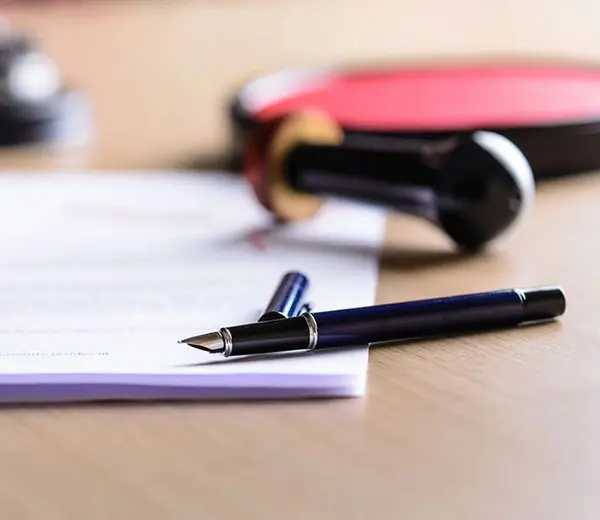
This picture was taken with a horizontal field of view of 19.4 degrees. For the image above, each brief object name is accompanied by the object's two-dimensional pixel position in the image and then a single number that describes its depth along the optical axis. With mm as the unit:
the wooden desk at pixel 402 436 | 442
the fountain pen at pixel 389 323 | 502
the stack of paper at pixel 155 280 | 495
